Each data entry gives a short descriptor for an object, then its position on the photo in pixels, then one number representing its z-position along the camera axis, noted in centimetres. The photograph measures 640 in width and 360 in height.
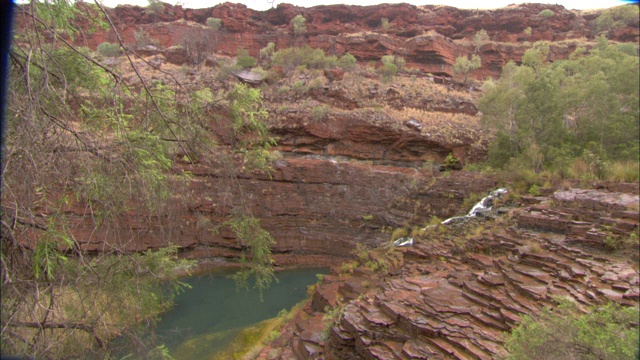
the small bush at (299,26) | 3466
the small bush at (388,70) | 2605
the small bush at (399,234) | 1466
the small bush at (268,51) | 3122
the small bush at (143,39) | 3047
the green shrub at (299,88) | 2167
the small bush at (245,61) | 2653
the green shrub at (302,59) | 2622
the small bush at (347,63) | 2675
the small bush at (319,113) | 1870
